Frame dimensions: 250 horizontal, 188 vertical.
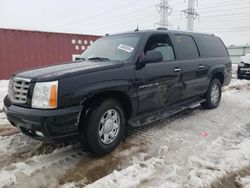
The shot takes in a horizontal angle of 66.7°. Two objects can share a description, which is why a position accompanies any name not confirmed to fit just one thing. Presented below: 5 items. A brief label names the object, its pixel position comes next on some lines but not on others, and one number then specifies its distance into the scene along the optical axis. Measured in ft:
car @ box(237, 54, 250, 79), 29.07
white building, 65.42
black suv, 7.45
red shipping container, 25.18
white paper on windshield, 9.86
